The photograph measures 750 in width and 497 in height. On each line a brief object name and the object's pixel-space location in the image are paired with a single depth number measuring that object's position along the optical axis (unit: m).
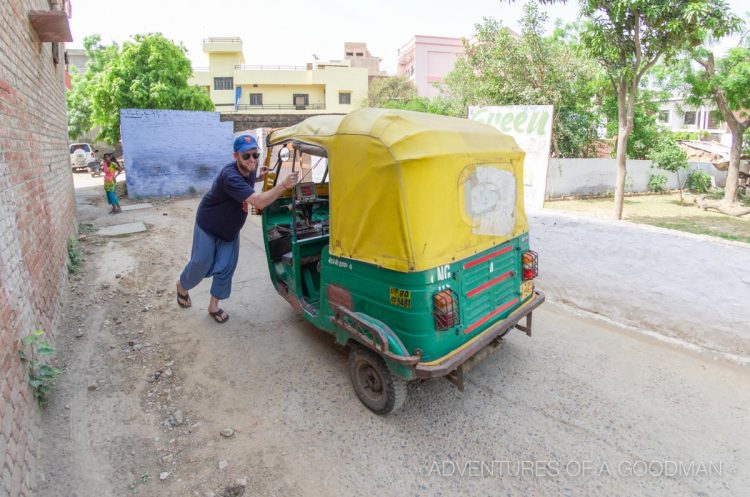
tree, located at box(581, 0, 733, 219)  7.39
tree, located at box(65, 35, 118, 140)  24.84
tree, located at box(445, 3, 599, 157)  13.42
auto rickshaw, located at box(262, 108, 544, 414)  2.61
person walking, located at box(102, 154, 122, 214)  10.19
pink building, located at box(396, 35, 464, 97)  38.97
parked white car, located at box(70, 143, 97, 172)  23.25
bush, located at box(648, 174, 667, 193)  14.74
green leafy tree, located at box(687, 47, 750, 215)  11.02
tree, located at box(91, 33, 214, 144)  15.23
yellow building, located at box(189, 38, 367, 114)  33.41
